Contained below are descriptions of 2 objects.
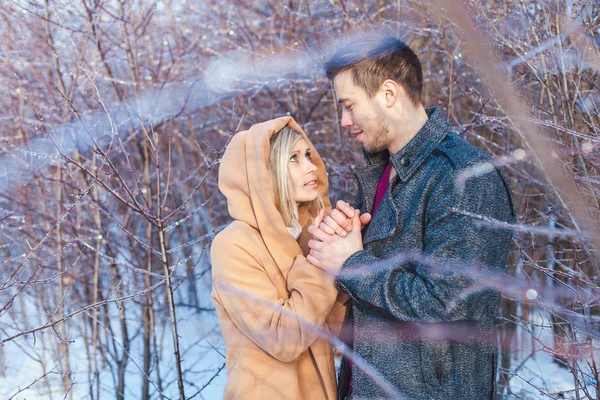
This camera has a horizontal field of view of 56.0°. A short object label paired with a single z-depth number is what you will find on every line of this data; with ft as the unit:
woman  7.32
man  5.91
